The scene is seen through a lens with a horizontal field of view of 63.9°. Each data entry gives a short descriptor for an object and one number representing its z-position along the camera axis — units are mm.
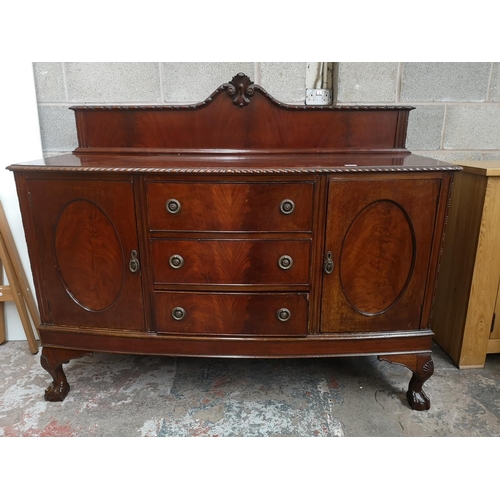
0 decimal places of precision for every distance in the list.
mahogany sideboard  1441
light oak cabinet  1812
